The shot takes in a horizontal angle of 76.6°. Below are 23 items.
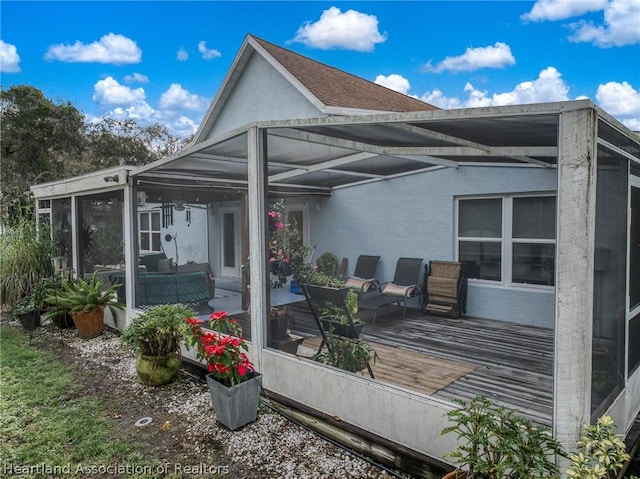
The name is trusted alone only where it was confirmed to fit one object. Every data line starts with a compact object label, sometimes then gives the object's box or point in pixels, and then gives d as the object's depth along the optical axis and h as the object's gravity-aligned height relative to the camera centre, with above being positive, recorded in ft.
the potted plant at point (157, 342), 13.79 -3.86
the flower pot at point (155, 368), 13.83 -4.74
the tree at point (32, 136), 53.93 +13.24
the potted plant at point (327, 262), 22.54 -1.97
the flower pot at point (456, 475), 6.98 -4.28
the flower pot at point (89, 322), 19.80 -4.51
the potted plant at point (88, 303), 19.81 -3.60
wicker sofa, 19.02 -2.83
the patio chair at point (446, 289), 20.76 -3.21
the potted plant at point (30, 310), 21.13 -4.12
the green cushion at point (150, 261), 21.36 -1.73
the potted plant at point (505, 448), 6.05 -3.45
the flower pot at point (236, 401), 10.73 -4.63
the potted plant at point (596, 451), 5.66 -3.31
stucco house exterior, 6.64 +0.75
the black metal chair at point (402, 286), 20.20 -3.17
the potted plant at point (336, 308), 11.93 -2.43
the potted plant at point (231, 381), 10.78 -4.13
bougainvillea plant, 14.19 -0.84
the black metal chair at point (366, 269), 23.36 -2.44
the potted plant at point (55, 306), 20.36 -4.07
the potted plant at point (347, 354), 10.75 -3.46
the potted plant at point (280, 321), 12.51 -2.95
